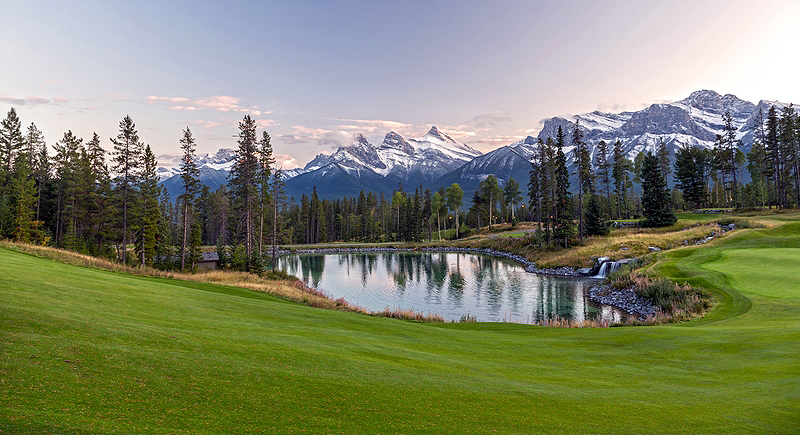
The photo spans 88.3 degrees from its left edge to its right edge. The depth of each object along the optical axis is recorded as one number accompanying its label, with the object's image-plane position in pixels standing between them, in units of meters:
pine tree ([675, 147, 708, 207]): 84.50
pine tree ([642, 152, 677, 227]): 62.84
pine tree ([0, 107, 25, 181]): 60.16
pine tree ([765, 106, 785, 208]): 70.06
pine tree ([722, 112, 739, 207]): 78.19
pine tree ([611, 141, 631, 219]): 88.94
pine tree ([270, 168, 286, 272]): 58.34
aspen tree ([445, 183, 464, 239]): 113.31
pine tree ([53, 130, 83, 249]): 55.00
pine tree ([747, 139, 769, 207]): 79.55
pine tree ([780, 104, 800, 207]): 67.94
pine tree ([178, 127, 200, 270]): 46.12
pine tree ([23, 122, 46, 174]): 65.56
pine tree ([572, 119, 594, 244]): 59.88
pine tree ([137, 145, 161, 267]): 52.12
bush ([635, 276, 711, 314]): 26.03
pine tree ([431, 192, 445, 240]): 119.50
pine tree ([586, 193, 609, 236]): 64.00
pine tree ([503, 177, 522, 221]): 121.75
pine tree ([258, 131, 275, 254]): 54.09
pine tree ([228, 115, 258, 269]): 49.81
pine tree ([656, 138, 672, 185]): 97.23
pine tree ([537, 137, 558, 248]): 65.54
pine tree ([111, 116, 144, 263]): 46.75
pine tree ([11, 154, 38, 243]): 44.62
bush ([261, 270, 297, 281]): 47.66
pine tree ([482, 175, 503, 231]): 111.69
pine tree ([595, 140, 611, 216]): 84.26
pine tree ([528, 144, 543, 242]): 80.67
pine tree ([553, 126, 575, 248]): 61.12
